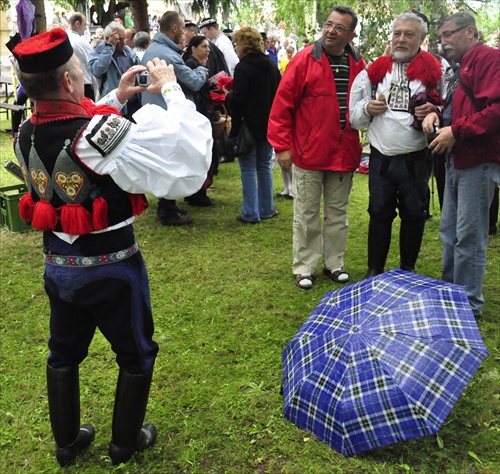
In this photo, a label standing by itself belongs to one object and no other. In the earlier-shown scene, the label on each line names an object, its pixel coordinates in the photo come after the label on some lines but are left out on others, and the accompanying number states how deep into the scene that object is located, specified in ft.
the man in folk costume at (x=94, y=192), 6.95
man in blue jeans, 11.38
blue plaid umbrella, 7.92
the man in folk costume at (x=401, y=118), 13.24
